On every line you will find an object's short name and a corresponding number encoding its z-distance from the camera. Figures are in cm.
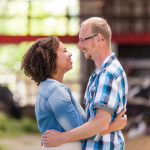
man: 448
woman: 457
